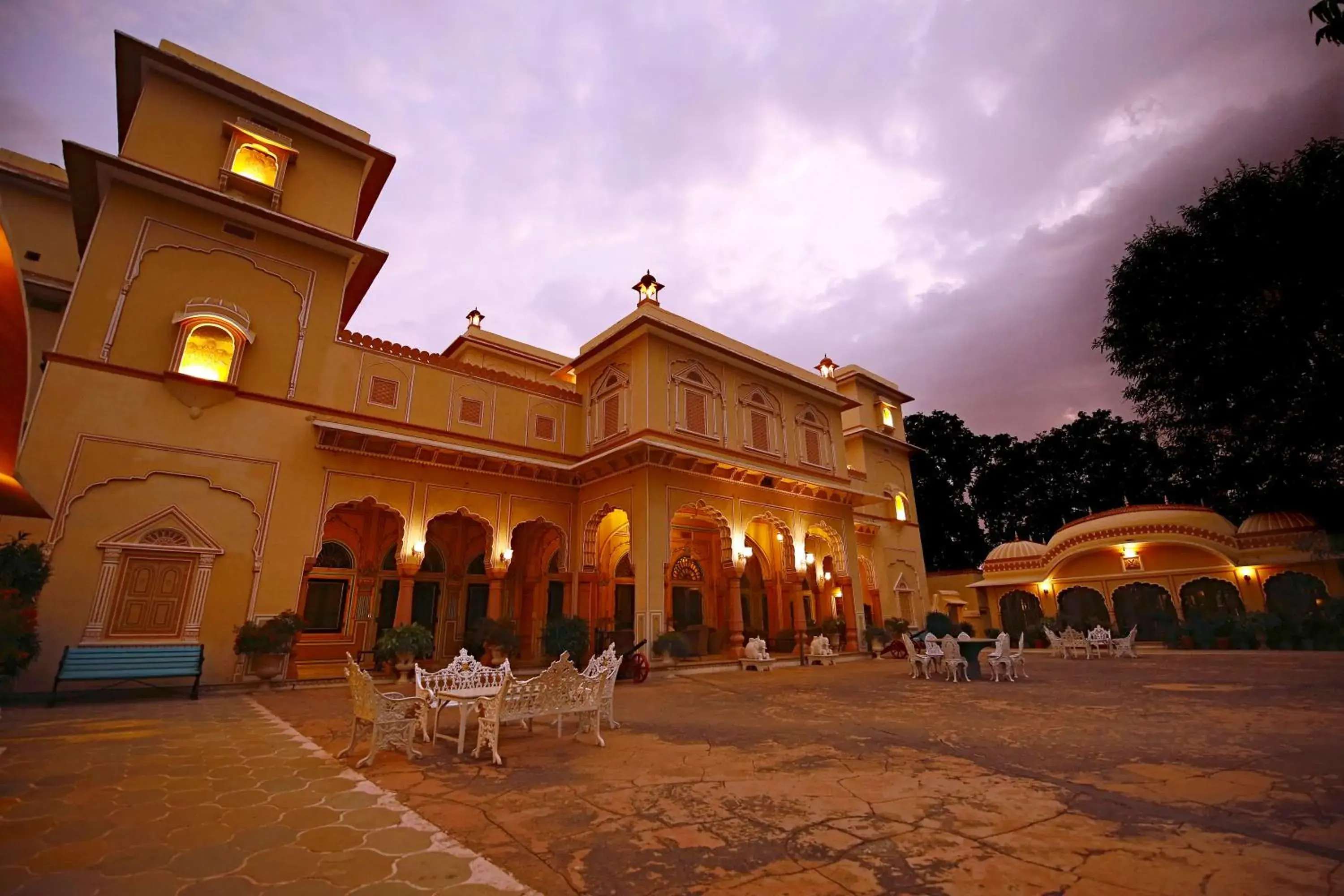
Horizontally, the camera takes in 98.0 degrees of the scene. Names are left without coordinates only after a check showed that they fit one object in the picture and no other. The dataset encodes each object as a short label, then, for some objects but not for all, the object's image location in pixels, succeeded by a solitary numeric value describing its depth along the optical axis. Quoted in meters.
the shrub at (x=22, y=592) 7.54
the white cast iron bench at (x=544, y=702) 5.30
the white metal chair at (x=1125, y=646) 15.28
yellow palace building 10.50
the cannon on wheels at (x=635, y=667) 12.16
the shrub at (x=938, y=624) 20.34
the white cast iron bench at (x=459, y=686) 5.71
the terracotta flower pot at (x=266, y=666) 10.58
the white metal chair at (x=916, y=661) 11.78
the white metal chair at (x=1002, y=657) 10.69
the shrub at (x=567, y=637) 12.44
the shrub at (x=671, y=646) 13.17
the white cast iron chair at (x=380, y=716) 4.95
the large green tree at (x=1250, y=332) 14.50
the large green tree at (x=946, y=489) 36.25
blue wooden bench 8.66
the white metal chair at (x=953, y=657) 11.01
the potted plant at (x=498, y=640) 12.86
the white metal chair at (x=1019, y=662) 10.78
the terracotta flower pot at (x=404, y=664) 11.66
